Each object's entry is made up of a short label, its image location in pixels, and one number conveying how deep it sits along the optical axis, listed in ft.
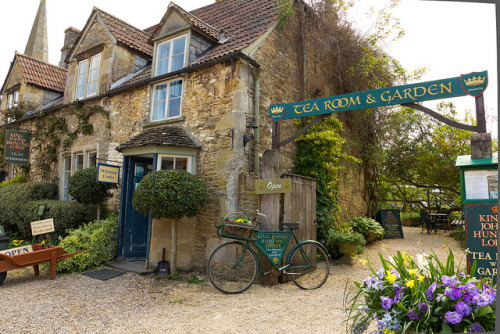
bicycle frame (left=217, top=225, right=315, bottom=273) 18.97
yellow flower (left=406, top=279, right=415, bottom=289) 7.52
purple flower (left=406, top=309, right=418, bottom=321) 7.50
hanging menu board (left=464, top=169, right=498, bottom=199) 10.81
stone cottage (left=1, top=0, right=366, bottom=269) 23.11
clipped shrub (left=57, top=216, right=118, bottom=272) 22.65
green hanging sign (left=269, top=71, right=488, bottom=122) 14.37
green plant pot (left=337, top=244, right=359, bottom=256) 25.99
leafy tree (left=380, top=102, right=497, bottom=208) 39.52
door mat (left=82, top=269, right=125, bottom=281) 21.34
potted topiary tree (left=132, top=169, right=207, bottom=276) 20.43
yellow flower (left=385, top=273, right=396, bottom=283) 7.84
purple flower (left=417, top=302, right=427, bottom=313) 7.50
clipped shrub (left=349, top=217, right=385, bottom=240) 33.91
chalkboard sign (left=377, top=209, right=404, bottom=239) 39.29
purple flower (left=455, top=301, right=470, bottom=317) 7.12
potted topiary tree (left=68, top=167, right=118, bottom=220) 27.02
